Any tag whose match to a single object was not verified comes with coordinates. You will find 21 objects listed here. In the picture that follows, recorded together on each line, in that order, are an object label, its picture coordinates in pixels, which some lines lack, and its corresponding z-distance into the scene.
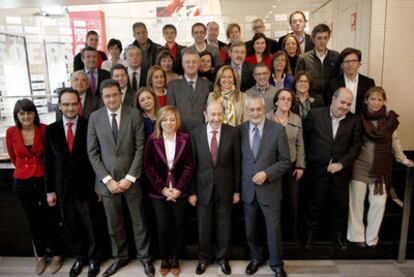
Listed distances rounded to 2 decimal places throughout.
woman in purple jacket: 2.77
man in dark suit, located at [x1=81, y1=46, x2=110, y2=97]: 3.77
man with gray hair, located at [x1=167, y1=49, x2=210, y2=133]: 3.17
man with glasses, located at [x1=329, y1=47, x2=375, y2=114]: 3.30
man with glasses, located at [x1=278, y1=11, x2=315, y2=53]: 4.06
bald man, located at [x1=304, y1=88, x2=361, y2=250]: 2.96
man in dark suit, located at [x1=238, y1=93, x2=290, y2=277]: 2.73
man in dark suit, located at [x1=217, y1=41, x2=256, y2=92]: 3.54
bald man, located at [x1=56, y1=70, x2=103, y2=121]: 3.30
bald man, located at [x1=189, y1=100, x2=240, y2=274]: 2.77
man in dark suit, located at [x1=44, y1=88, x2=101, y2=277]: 2.87
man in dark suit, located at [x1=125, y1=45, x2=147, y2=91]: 3.67
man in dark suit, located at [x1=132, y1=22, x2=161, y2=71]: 4.18
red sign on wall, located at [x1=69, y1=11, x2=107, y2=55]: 6.41
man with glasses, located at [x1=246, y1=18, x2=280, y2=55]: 4.17
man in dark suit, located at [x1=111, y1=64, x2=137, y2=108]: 3.29
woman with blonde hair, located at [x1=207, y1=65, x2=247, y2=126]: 3.11
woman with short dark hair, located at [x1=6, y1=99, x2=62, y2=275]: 2.96
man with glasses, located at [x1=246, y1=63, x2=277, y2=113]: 3.13
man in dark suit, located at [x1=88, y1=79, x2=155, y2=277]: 2.83
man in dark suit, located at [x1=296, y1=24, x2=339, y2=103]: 3.62
